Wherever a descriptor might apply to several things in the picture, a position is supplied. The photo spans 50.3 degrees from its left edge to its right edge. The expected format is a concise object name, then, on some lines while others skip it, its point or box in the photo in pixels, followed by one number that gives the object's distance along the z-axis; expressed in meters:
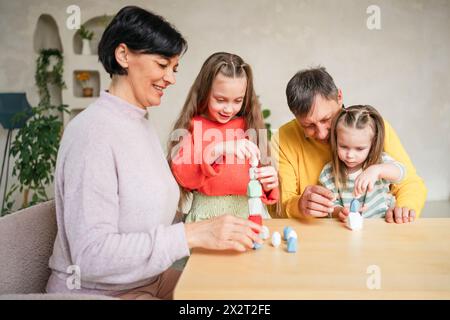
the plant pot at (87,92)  4.53
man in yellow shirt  1.57
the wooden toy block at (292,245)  1.14
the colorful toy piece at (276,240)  1.20
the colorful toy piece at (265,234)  1.25
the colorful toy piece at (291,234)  1.19
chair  1.15
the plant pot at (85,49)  4.45
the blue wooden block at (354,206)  1.35
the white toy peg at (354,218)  1.33
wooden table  0.90
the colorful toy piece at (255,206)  1.25
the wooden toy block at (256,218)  1.26
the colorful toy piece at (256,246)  1.17
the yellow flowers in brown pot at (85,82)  4.47
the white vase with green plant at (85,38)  4.43
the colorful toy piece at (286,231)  1.25
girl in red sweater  1.59
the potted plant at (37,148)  3.70
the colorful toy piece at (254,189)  1.23
